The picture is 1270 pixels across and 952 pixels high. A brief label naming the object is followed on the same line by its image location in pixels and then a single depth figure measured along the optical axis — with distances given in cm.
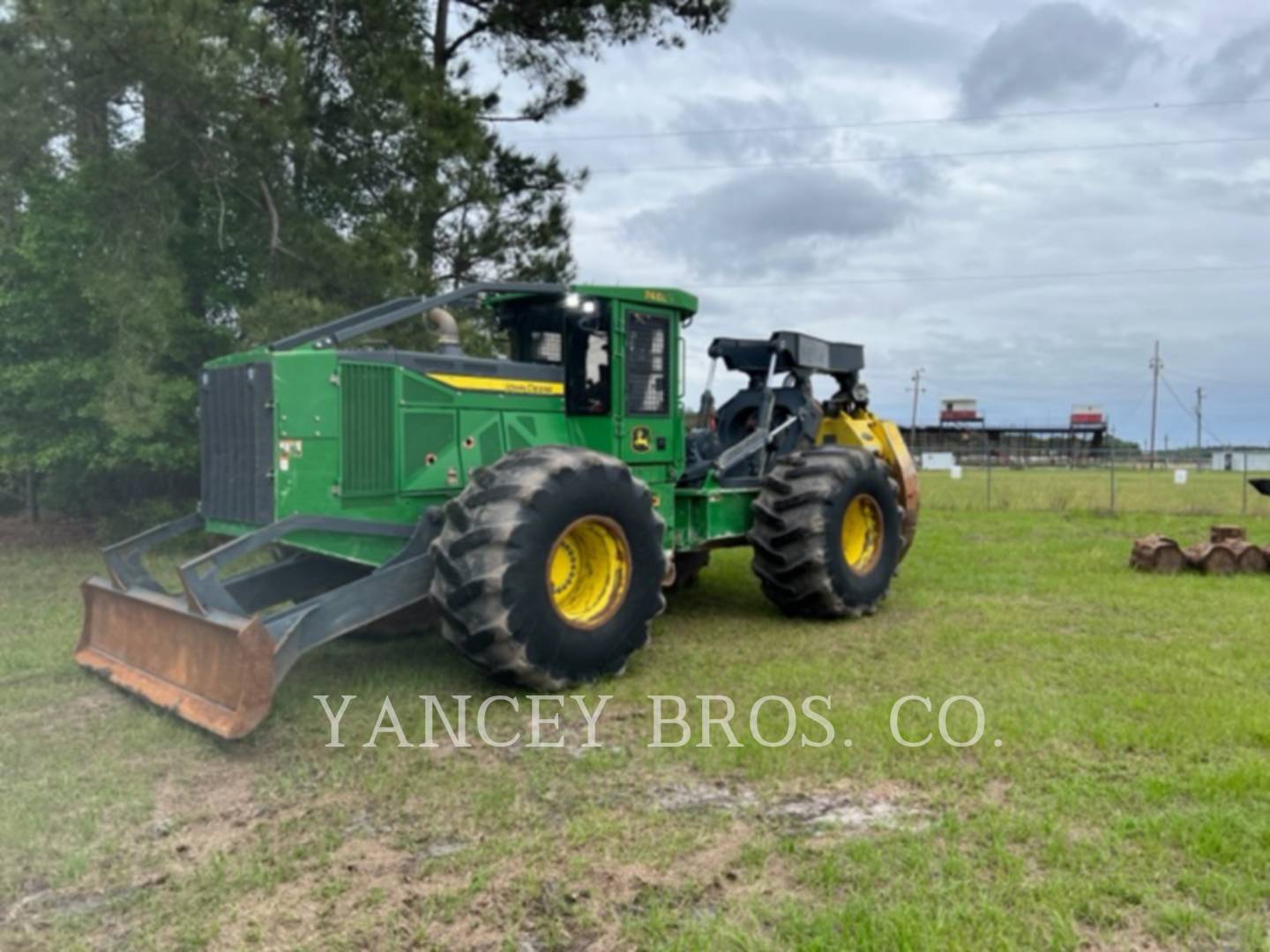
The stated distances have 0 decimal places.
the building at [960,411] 7419
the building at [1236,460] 4448
